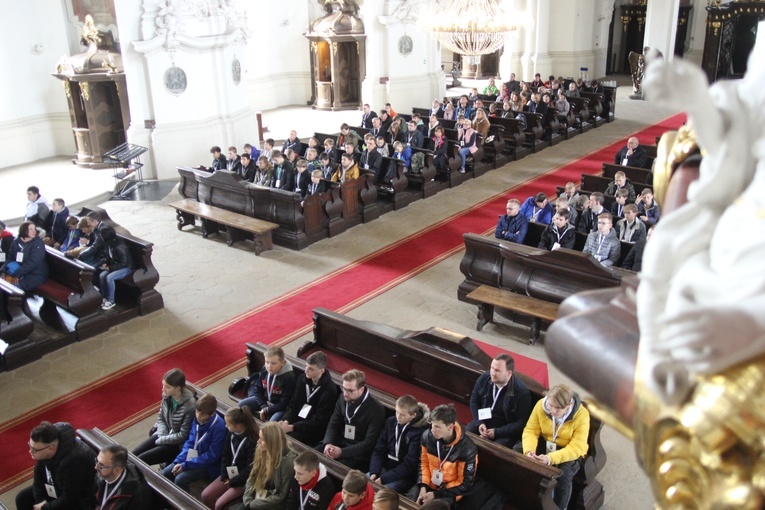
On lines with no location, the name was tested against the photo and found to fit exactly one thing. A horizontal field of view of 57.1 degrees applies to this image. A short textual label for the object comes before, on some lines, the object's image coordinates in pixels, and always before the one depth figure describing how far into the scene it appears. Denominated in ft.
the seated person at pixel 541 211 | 30.55
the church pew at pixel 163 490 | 14.75
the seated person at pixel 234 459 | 16.69
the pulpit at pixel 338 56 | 69.46
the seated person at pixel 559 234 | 27.43
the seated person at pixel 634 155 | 38.93
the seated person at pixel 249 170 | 39.75
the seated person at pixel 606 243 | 26.18
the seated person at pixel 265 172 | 38.47
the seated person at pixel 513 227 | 29.12
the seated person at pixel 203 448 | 17.44
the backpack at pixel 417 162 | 42.50
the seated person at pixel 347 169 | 37.96
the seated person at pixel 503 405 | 17.15
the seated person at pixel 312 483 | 14.61
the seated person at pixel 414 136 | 45.88
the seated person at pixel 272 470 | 15.30
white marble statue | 3.24
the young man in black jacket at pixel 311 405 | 18.61
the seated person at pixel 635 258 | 25.50
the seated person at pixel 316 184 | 36.17
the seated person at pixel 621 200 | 29.97
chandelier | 38.91
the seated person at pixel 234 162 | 40.16
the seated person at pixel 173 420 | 18.34
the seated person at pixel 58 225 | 32.53
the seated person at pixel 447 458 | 14.99
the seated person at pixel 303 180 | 37.50
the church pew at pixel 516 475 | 14.93
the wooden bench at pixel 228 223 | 34.78
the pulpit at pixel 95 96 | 50.72
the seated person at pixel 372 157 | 41.01
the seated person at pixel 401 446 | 16.22
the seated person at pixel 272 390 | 18.90
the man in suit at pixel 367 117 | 52.60
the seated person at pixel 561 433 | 15.80
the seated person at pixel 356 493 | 13.64
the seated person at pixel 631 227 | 27.35
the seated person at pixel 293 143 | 43.34
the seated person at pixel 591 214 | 29.12
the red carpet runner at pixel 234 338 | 22.07
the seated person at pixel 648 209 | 29.17
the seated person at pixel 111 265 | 28.63
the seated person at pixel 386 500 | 12.76
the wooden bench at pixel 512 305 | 25.03
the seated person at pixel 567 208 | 28.20
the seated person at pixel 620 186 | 32.17
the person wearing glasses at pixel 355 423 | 17.29
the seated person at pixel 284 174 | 38.11
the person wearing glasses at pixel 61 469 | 16.12
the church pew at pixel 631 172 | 37.32
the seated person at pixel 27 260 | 28.09
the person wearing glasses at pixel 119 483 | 15.06
